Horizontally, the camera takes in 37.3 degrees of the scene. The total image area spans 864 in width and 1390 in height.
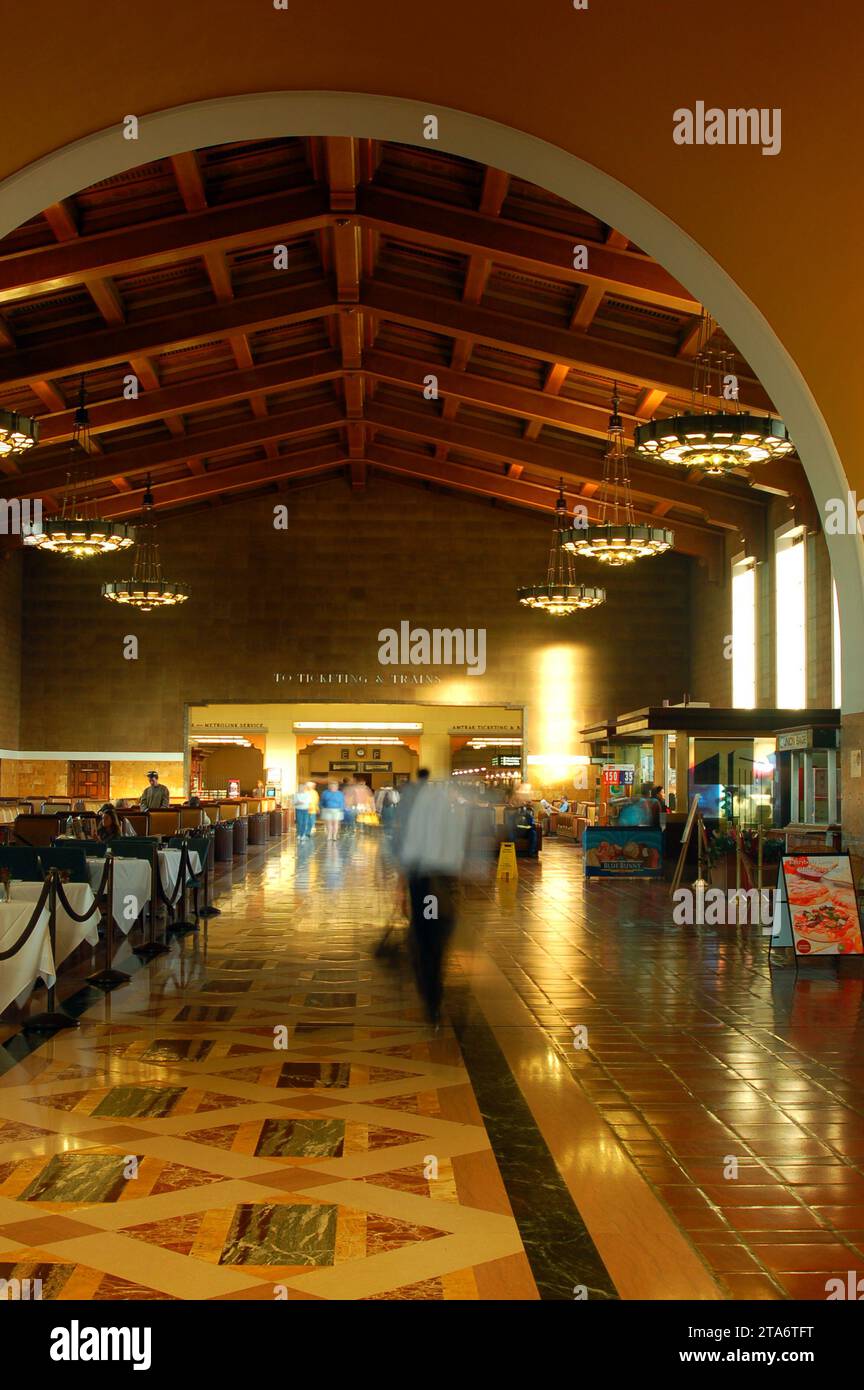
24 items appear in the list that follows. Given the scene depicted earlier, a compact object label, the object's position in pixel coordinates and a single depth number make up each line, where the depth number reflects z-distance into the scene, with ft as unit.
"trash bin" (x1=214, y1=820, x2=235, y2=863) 56.39
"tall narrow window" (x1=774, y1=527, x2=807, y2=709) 66.18
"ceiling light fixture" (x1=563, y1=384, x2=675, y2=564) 59.26
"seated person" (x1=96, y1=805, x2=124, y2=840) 42.42
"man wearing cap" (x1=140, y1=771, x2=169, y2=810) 57.98
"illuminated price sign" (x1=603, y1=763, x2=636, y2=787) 70.28
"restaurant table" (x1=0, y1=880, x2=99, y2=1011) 20.49
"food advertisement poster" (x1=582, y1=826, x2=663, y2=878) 50.31
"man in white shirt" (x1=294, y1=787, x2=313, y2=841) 81.52
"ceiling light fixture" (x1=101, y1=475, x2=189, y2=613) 74.59
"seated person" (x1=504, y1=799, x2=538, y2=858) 63.87
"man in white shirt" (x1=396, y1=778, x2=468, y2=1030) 22.21
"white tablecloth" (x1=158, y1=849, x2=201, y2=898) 34.27
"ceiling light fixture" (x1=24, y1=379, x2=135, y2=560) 58.95
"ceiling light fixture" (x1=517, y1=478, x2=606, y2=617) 74.02
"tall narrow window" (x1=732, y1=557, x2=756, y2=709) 75.92
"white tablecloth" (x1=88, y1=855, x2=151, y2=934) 31.12
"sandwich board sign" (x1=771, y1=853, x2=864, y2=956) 26.81
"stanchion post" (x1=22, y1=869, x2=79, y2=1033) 20.49
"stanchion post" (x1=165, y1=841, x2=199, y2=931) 32.57
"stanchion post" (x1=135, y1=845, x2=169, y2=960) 29.22
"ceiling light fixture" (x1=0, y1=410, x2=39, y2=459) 38.78
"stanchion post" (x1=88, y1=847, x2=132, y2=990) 25.07
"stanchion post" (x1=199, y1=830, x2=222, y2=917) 36.42
